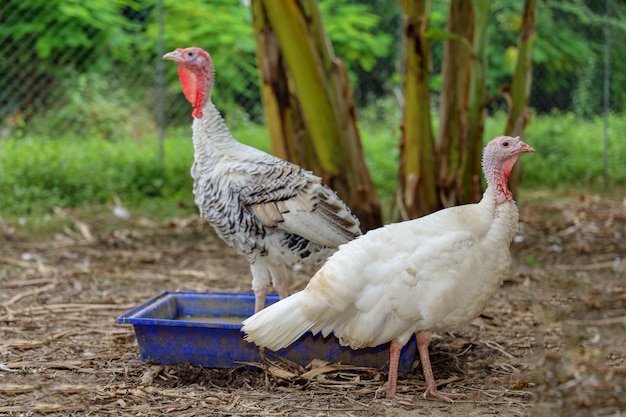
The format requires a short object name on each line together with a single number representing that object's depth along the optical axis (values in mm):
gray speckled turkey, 4023
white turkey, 3295
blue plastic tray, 3641
